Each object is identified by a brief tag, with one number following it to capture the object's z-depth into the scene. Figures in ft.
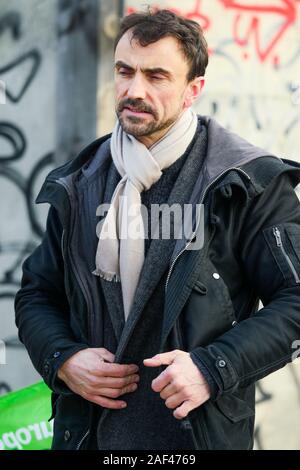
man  13.88
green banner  21.11
